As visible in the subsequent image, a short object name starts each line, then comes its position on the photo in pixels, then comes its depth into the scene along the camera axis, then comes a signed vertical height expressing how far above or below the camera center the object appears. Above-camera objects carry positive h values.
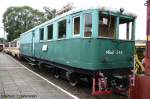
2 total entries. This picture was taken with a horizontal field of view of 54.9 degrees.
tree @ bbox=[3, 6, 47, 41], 38.53 +7.91
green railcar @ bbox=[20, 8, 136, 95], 4.68 +0.05
